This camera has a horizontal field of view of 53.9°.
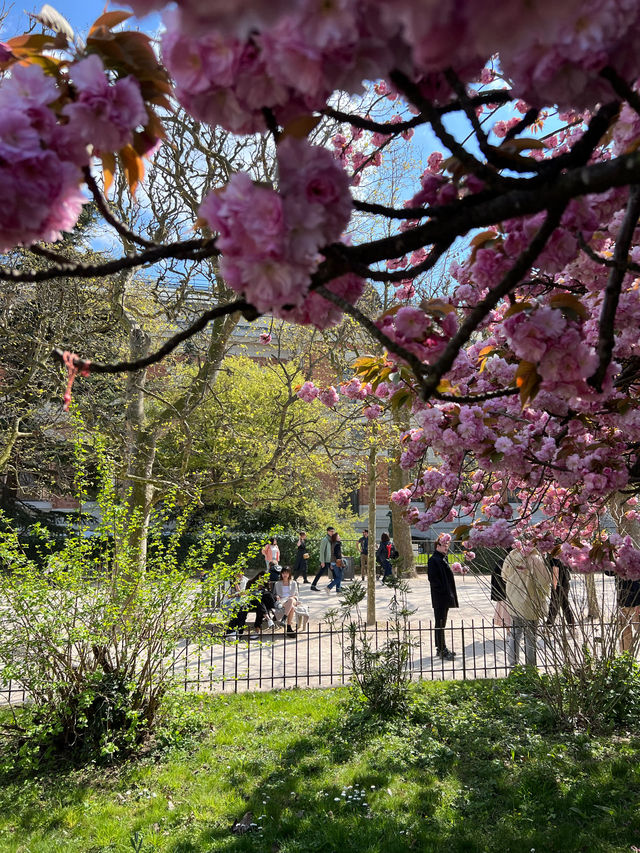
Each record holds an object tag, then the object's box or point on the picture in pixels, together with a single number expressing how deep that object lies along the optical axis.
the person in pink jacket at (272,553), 11.95
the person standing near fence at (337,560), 15.22
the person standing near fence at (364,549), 17.01
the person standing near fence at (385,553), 16.70
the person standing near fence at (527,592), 5.80
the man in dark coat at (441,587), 8.26
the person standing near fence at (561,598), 5.71
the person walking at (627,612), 5.61
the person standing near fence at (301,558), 15.91
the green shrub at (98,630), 4.80
